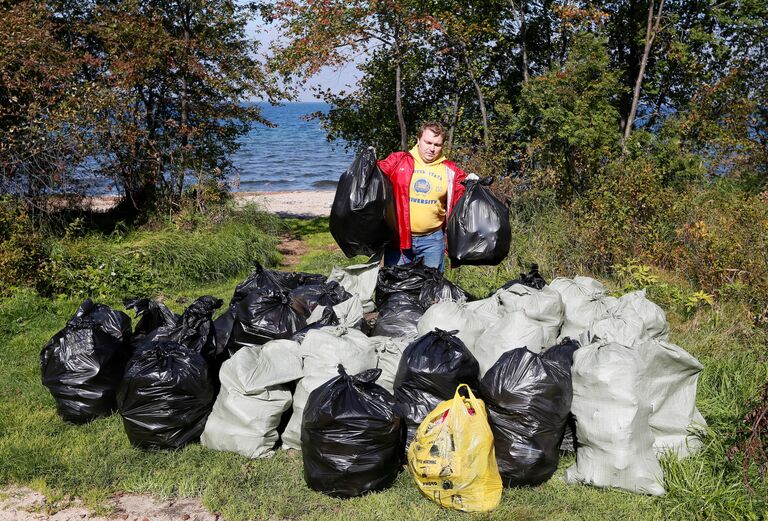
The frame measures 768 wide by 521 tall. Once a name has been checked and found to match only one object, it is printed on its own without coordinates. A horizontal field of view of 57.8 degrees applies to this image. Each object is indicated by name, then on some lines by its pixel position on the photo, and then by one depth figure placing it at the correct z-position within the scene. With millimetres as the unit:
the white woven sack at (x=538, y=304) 4621
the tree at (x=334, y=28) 9422
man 5203
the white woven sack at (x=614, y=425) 3666
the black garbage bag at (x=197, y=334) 4496
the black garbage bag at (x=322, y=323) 4539
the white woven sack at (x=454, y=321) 4441
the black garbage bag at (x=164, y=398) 4094
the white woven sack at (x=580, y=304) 4727
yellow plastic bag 3486
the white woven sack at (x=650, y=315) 4418
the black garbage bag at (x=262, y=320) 4832
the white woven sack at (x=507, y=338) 4180
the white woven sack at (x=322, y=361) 4098
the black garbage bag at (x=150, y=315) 4977
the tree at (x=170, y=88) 8609
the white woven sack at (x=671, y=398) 3828
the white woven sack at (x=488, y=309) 4543
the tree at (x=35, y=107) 7484
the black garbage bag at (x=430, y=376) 3900
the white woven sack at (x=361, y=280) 5477
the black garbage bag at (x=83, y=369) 4461
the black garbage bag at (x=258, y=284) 5379
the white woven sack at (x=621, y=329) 4102
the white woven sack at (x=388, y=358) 4266
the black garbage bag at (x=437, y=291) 5141
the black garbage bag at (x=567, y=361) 3955
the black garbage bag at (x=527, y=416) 3713
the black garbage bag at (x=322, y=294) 5199
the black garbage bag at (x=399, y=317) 4930
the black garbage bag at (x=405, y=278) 5316
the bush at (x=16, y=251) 6695
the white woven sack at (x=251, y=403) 4078
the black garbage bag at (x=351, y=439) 3600
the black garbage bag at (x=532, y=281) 4871
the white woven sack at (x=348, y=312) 4746
